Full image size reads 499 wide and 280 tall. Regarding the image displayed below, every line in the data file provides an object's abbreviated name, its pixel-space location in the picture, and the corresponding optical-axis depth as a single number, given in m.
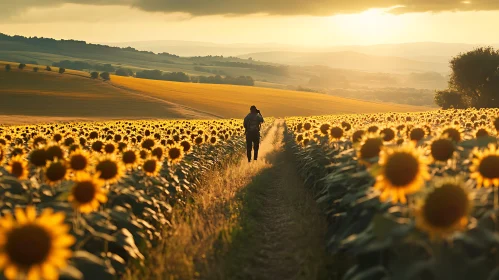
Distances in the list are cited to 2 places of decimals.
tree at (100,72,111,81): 115.11
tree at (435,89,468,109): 81.31
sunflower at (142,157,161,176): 9.54
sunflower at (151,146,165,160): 11.39
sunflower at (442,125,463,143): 8.82
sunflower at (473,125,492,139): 9.51
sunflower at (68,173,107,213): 5.98
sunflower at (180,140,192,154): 14.63
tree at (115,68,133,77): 170.50
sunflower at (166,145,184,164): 12.04
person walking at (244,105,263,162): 23.08
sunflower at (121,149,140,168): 9.63
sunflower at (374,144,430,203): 5.29
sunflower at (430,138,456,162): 6.79
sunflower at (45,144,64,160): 8.78
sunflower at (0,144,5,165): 9.86
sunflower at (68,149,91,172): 7.88
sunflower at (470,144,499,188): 5.64
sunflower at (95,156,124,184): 7.57
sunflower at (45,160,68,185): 7.47
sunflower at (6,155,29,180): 8.05
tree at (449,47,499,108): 75.31
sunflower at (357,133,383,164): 7.64
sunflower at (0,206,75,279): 3.82
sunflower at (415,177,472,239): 4.19
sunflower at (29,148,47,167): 8.62
